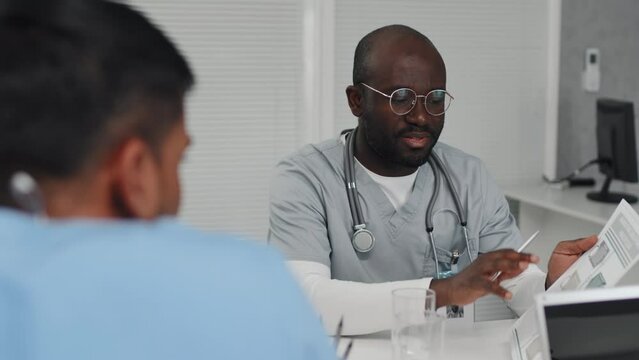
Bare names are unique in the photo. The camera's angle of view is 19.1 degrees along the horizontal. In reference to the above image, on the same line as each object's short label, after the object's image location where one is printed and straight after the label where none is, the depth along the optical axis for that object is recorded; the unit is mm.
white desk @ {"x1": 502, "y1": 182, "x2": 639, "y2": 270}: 4758
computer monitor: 4740
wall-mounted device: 5192
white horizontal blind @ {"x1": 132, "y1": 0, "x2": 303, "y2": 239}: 4856
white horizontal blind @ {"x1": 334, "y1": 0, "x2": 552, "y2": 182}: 4966
